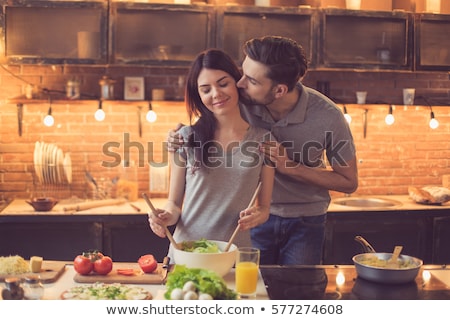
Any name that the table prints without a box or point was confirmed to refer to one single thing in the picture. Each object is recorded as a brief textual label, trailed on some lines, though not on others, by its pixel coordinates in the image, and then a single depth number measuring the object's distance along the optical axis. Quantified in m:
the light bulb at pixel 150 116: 4.14
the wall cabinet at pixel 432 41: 4.30
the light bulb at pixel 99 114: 4.09
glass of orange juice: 1.90
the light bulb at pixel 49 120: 4.09
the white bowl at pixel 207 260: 1.99
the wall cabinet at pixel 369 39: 4.20
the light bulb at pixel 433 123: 4.52
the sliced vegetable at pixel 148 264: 2.10
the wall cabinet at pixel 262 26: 4.05
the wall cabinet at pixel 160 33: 4.00
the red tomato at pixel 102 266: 2.08
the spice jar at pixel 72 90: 4.16
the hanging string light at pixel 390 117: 4.46
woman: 2.43
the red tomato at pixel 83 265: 2.08
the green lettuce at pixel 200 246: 2.07
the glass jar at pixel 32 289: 1.84
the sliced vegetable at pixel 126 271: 2.09
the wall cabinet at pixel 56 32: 3.94
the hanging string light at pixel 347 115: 4.40
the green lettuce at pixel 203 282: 1.76
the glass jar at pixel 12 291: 1.79
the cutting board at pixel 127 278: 2.03
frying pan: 2.01
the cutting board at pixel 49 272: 2.03
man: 2.75
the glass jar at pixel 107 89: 4.16
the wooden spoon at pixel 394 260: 2.09
